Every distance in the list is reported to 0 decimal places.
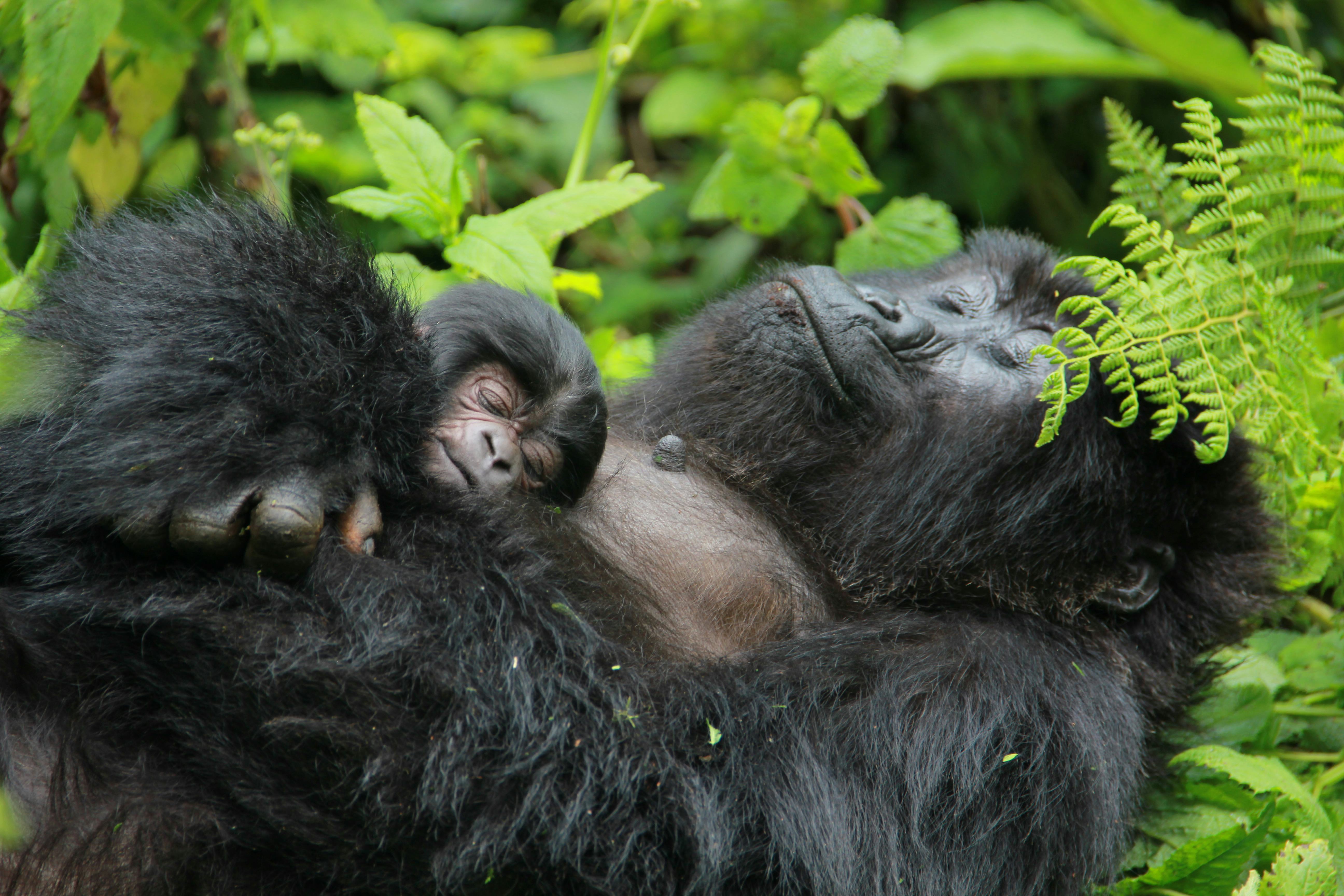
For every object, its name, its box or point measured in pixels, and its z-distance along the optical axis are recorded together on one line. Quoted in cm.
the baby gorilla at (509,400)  437
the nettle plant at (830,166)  696
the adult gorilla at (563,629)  357
